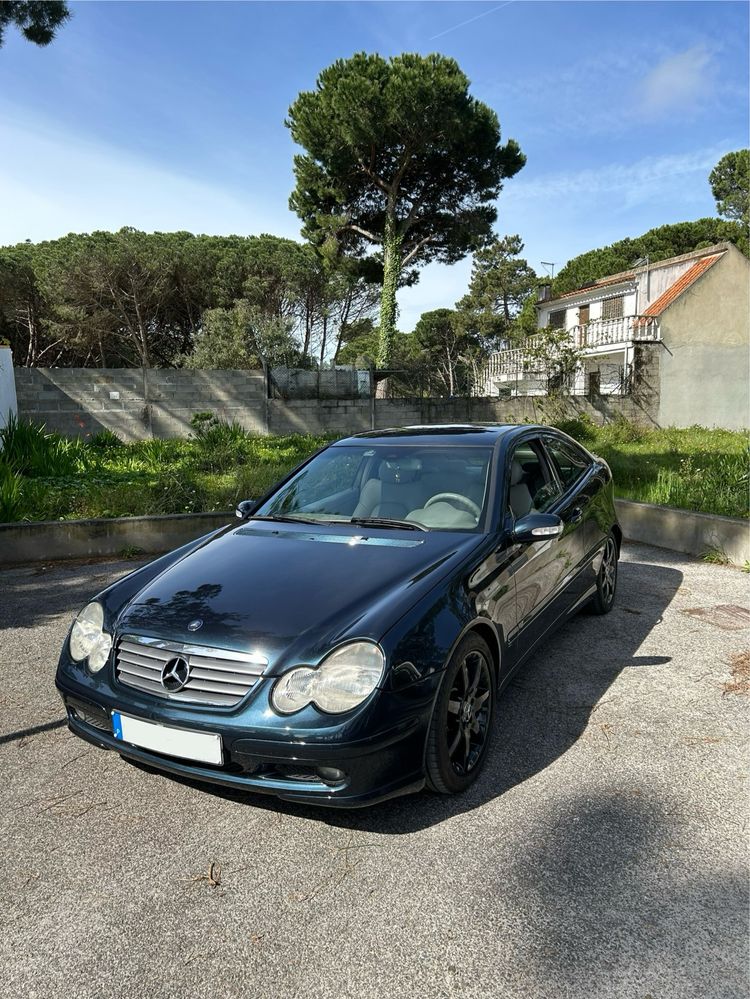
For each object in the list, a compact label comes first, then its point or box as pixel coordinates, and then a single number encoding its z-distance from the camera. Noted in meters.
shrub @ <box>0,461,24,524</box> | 7.12
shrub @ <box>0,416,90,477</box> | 8.70
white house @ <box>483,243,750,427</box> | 21.39
